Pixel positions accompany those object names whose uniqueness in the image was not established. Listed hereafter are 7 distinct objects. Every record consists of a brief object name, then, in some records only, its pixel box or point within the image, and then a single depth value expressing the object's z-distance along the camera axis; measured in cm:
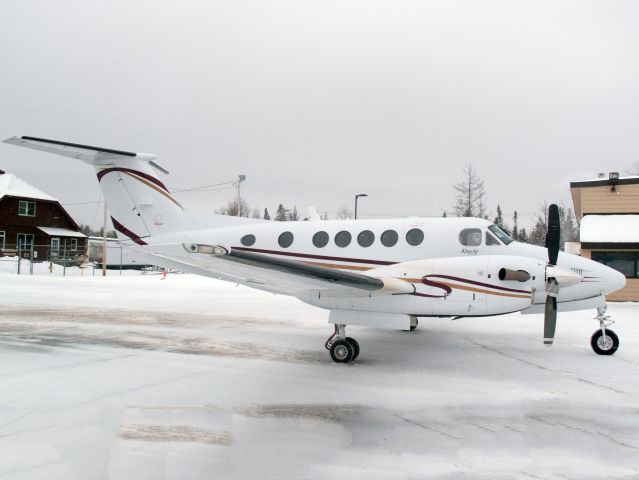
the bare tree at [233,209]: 9056
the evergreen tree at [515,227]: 11823
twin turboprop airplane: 785
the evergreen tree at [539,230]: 7675
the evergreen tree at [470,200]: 4606
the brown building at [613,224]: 2167
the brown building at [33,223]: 4294
